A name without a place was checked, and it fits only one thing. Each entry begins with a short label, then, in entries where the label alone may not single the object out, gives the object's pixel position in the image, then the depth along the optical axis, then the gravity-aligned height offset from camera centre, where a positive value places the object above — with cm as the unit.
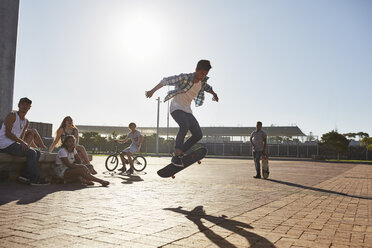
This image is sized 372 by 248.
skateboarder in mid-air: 530 +76
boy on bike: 1049 -6
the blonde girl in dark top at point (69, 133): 710 +12
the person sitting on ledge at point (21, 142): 581 -7
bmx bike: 1185 -73
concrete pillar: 671 +184
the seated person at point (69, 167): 641 -54
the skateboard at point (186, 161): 562 -30
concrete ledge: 602 -54
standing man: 984 +8
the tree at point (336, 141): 3822 +90
